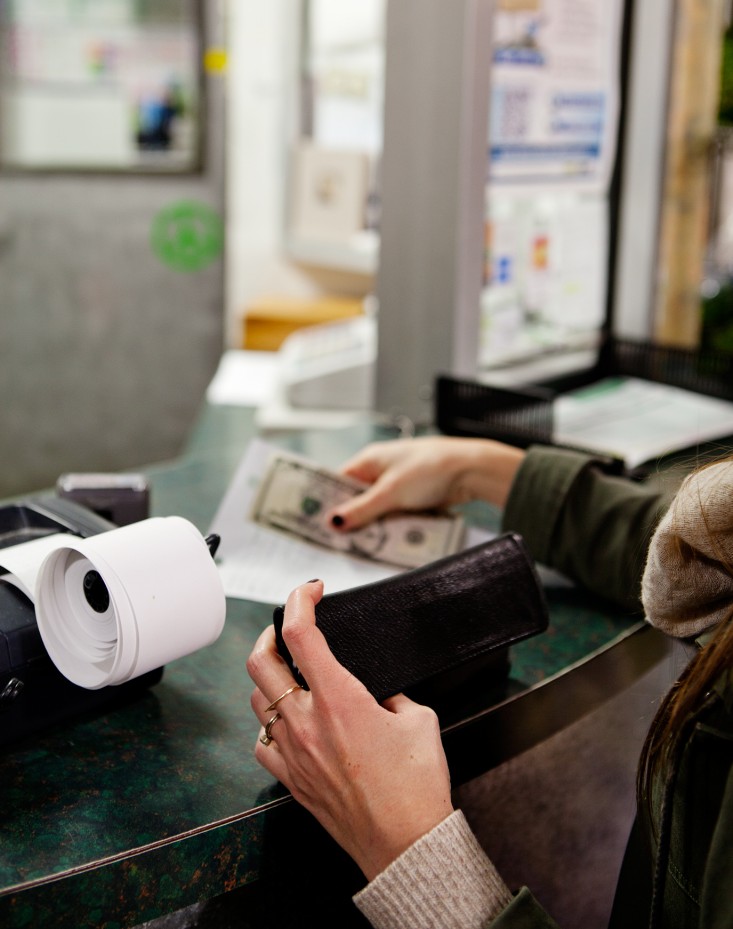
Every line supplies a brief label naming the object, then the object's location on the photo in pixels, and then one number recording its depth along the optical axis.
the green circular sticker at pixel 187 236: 3.08
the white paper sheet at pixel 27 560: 0.86
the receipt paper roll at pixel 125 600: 0.82
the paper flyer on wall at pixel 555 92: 1.69
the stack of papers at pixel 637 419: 1.59
